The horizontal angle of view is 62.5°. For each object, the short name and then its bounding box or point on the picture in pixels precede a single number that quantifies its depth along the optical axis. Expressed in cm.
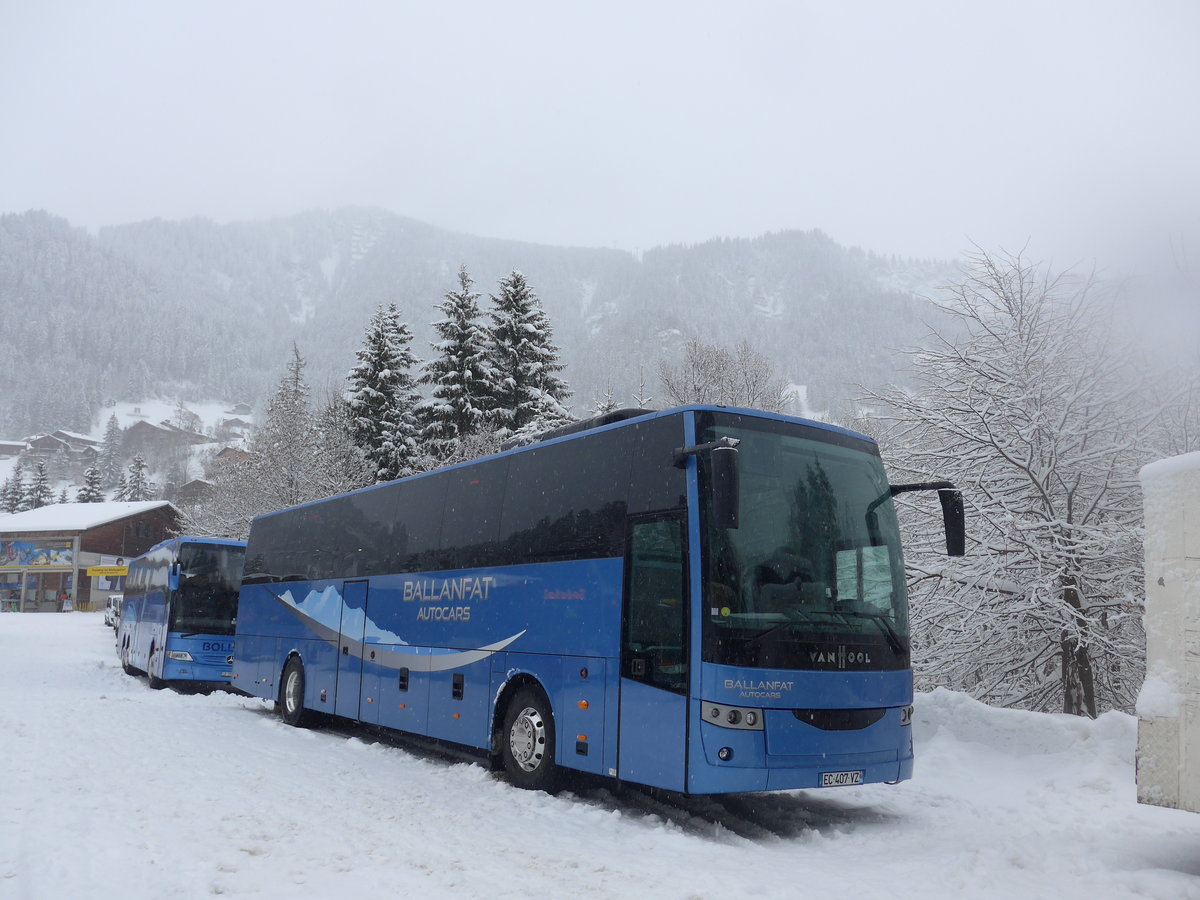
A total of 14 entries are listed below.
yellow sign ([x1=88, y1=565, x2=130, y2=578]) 6831
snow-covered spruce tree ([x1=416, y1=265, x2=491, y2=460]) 4122
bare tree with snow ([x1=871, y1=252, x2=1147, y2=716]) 1477
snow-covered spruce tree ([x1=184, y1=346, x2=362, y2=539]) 3872
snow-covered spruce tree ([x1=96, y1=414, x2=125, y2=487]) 16675
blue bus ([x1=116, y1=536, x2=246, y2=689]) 2144
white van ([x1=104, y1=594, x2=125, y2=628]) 4964
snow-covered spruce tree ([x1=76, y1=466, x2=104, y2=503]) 10581
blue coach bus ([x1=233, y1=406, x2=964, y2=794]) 791
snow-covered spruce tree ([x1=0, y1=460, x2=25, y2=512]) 10656
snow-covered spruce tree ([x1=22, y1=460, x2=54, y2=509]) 10512
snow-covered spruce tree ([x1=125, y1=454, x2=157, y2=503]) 11062
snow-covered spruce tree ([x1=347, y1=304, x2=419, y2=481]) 4253
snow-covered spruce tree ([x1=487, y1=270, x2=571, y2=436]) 4153
